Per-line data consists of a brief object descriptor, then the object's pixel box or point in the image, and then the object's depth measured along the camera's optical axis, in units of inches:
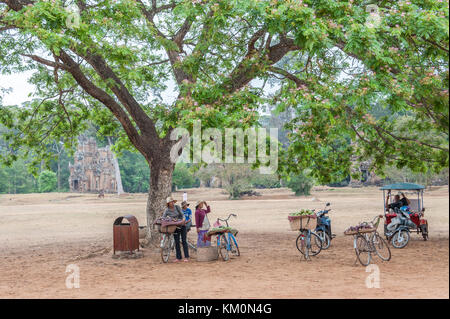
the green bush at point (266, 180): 2263.8
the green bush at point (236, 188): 2142.0
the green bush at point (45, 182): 2672.2
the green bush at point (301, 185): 2134.6
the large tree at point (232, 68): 385.4
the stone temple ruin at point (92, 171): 2738.7
